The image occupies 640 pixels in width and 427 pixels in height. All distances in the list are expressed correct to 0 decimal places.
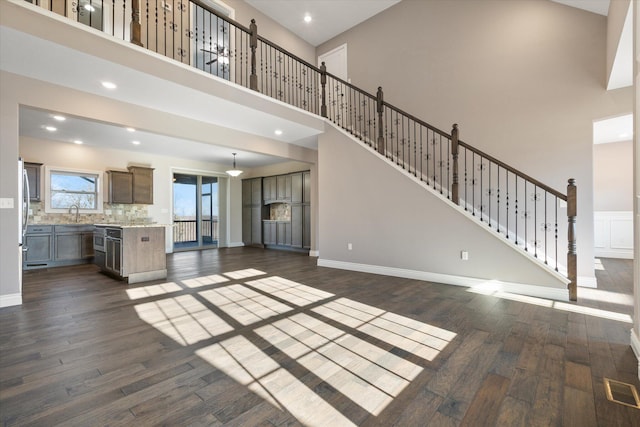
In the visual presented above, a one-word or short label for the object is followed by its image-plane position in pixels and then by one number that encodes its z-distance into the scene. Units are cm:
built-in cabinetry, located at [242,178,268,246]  942
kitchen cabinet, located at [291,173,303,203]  823
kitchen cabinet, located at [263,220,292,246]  861
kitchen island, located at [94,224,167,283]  452
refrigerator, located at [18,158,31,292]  339
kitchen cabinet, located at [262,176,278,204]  901
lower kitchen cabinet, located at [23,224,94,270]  571
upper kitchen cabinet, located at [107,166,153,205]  684
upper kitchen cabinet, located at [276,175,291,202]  859
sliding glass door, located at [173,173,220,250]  848
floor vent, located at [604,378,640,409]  162
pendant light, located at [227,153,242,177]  749
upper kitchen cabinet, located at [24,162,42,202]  579
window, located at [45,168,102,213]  621
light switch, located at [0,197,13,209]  327
